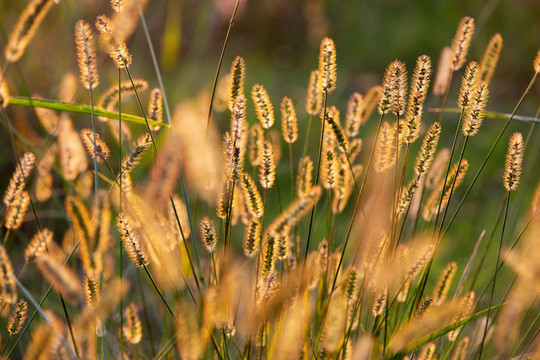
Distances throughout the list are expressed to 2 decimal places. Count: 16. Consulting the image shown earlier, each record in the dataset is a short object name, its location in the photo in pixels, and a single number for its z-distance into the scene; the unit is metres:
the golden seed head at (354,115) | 1.32
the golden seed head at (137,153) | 1.25
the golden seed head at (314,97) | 1.36
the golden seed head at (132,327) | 1.32
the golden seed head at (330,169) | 1.29
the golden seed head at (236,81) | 1.27
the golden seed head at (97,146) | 1.24
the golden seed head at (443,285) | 1.33
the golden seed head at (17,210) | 1.32
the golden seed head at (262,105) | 1.28
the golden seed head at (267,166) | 1.26
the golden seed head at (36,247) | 1.31
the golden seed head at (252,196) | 1.25
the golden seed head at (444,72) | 1.35
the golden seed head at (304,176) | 1.32
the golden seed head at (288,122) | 1.31
